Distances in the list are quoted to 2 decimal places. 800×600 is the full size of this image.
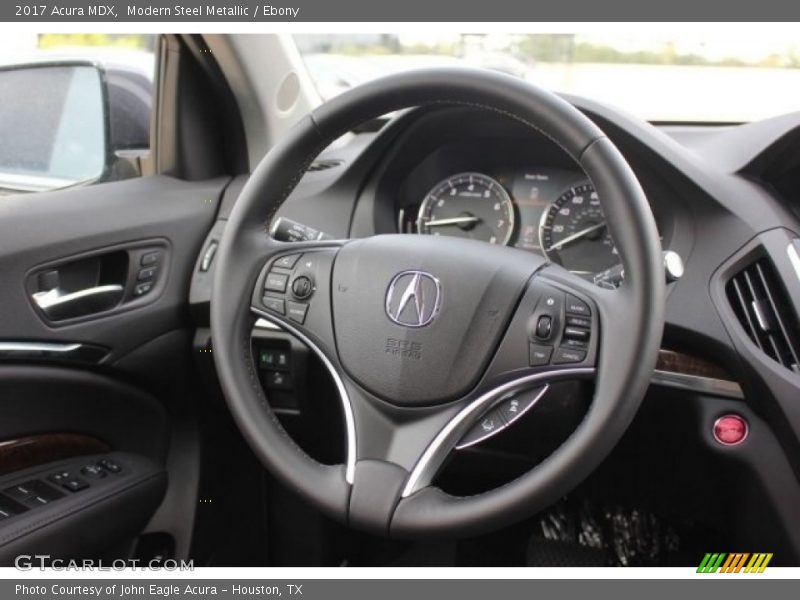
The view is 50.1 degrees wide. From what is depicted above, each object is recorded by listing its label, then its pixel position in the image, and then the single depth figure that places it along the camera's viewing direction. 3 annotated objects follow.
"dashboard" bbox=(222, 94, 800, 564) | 1.44
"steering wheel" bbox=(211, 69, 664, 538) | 1.13
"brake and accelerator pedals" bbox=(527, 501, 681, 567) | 1.94
